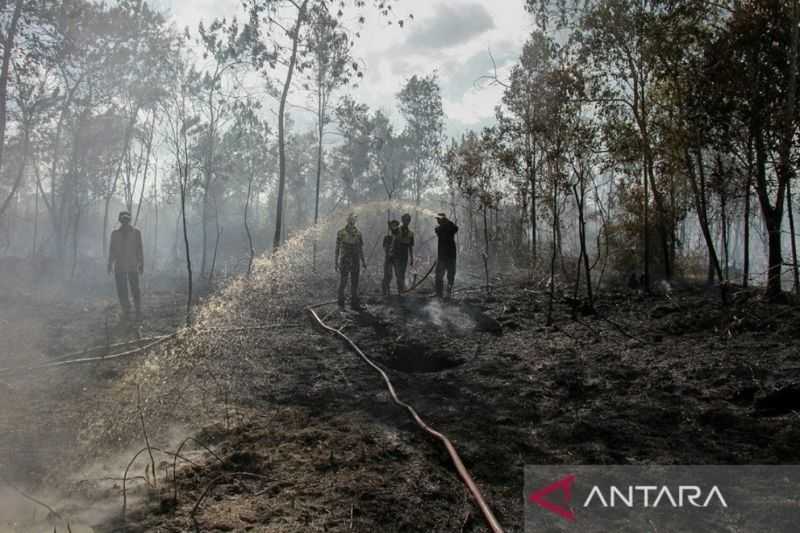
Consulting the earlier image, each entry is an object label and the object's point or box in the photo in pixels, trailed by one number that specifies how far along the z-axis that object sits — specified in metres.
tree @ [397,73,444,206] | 39.94
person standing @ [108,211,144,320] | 10.84
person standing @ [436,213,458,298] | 12.41
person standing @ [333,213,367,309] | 11.89
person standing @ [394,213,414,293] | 12.64
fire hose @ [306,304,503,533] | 3.27
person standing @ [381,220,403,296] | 12.73
